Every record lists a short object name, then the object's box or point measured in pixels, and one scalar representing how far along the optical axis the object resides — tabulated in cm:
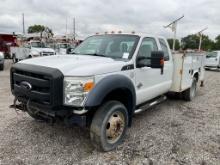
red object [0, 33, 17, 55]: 1824
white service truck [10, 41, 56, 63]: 1143
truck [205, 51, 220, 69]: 1299
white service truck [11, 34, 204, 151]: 222
